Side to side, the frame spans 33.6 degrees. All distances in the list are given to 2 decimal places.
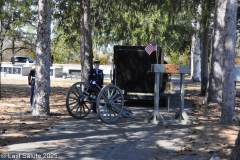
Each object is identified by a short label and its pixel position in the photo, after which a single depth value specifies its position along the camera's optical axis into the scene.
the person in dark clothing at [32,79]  14.28
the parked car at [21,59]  68.14
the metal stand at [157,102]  11.35
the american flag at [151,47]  13.40
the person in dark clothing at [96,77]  12.70
